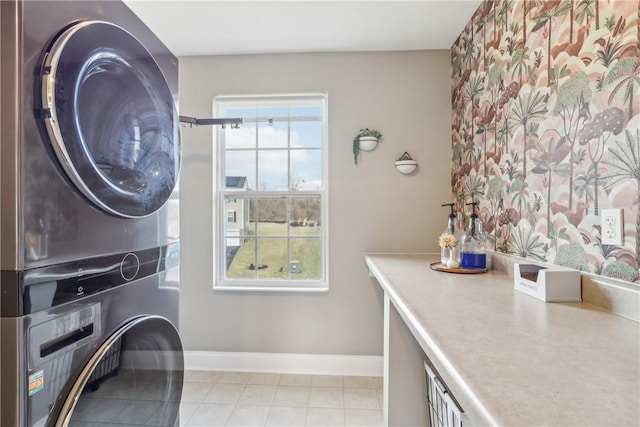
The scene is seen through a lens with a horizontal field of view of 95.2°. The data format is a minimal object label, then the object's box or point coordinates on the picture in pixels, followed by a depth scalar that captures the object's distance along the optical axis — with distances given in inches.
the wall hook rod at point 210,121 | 78.9
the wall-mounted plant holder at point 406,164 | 84.2
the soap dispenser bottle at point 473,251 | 60.4
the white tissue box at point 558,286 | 39.9
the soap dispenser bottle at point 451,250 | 62.2
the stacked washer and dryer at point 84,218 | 23.3
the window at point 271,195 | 90.9
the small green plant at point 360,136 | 85.3
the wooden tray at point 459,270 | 57.6
